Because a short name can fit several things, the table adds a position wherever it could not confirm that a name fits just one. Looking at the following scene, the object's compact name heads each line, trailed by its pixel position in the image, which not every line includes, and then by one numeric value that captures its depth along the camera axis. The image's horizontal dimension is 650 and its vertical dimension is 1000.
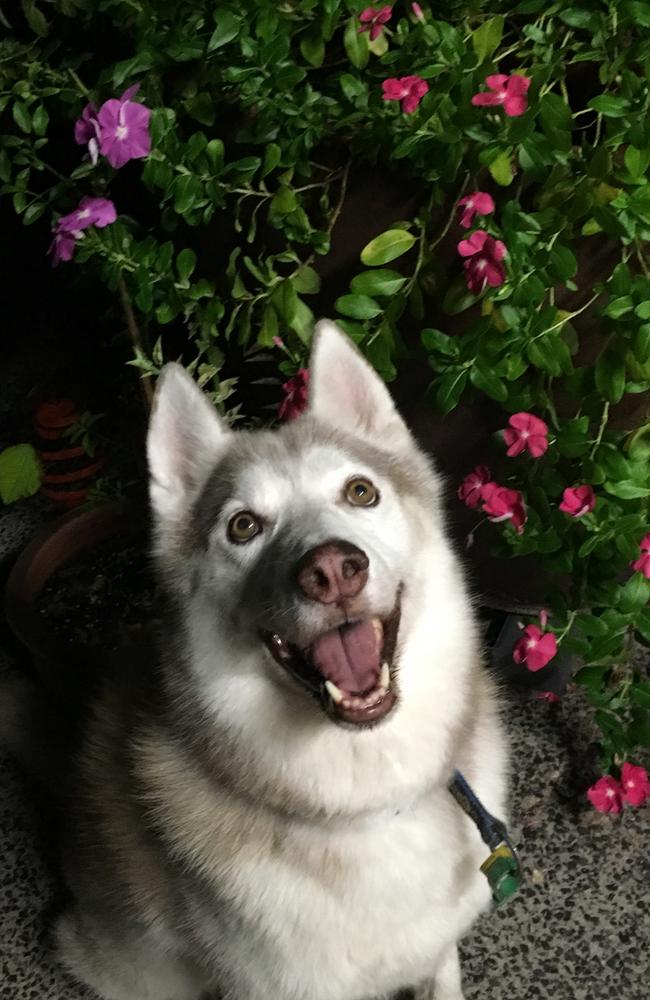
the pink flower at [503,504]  1.41
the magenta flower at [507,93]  1.18
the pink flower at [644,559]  1.31
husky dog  1.14
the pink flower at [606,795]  1.62
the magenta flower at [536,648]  1.44
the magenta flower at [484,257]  1.23
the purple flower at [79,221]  1.47
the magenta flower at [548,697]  1.93
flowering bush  1.23
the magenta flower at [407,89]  1.24
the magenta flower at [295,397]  1.49
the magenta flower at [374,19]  1.29
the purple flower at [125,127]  1.38
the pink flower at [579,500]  1.31
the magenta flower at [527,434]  1.30
